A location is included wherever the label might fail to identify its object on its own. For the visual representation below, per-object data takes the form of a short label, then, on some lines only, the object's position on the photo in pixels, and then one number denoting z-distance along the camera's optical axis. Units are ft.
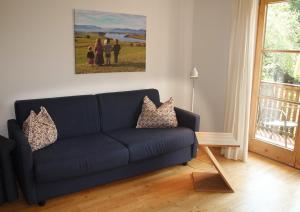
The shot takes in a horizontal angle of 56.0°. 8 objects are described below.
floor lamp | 12.05
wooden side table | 9.36
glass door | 10.89
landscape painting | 10.97
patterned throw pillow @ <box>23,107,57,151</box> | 8.79
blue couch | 8.13
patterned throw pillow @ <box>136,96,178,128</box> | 11.19
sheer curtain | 11.12
